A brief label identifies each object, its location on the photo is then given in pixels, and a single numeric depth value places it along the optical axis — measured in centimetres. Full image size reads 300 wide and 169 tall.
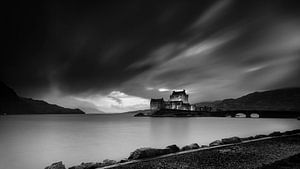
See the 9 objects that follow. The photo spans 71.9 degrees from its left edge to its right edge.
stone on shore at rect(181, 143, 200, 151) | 1482
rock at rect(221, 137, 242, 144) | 1743
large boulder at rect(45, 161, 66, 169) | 952
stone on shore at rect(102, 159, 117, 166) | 1076
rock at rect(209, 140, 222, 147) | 1653
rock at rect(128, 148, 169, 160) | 1148
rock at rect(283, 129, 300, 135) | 2554
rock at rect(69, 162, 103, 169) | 1011
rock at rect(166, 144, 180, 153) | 1337
